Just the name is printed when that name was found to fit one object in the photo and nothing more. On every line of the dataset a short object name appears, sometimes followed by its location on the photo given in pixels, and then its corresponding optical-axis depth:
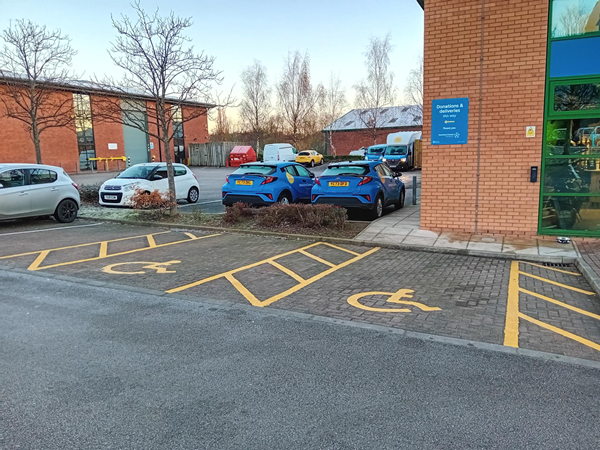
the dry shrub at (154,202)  12.77
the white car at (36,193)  11.00
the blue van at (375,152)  33.34
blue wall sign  9.67
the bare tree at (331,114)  52.00
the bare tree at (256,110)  49.50
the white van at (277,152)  39.09
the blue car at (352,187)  11.52
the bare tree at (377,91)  43.28
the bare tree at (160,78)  12.13
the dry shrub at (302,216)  10.41
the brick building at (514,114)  8.84
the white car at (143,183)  14.35
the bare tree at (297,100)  50.31
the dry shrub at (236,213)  11.41
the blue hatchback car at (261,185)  12.38
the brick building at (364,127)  55.62
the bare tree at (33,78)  15.72
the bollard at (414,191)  14.97
